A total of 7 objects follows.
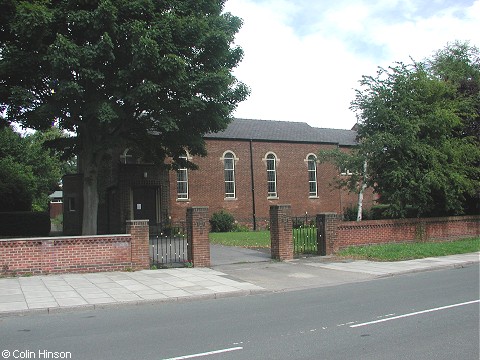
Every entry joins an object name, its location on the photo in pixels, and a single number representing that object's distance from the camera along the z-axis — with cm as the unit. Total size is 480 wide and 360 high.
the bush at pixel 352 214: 3516
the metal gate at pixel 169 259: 1490
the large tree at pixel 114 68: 1581
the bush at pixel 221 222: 3111
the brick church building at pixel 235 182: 2808
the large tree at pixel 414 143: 1986
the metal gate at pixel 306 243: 1817
